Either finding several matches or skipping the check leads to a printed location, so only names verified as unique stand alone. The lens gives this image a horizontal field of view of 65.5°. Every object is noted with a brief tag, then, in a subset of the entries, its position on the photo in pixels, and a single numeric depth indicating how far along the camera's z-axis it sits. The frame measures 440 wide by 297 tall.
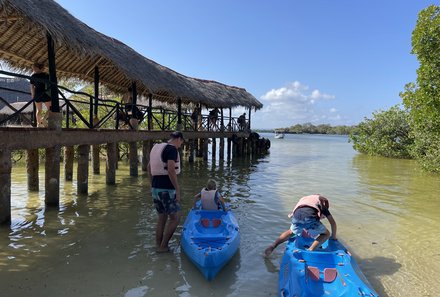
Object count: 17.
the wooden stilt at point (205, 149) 22.76
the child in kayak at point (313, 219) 5.26
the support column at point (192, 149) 20.08
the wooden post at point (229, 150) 24.43
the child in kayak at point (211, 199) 6.77
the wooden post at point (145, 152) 15.05
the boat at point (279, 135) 81.93
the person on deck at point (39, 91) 7.85
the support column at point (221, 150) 23.49
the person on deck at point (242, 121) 27.11
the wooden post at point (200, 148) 23.35
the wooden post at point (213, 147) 23.07
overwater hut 6.70
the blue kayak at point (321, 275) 3.91
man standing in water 5.32
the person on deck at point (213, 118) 23.01
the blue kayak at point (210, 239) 4.77
